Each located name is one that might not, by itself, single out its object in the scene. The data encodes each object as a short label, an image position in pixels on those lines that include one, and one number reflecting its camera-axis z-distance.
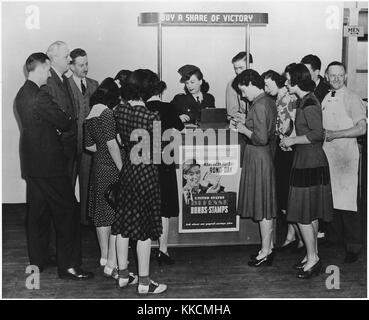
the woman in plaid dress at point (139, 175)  3.30
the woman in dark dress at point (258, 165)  3.85
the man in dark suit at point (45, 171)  3.54
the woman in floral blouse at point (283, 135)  3.98
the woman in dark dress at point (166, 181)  3.77
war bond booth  4.19
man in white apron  4.04
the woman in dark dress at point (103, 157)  3.56
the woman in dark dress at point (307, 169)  3.65
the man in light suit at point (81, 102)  4.59
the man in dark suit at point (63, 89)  4.11
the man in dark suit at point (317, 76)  4.40
